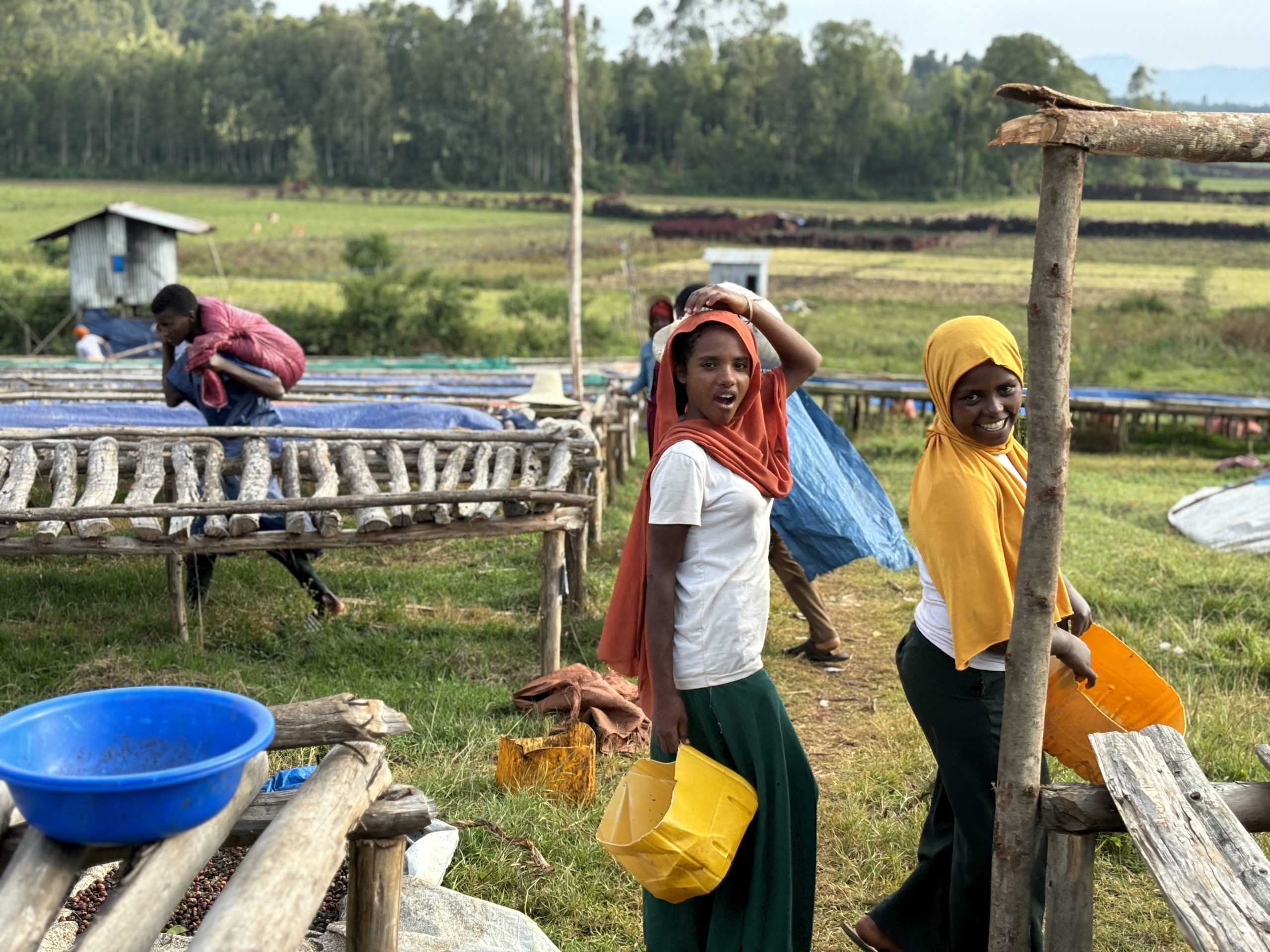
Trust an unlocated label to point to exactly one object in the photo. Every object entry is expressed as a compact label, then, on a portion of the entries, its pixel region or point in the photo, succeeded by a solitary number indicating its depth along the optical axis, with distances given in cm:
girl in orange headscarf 258
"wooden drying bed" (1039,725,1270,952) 209
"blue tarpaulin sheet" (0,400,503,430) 691
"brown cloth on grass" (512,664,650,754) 457
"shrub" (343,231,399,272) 2370
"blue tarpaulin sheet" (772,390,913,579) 542
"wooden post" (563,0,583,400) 843
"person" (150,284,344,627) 565
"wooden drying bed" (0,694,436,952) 176
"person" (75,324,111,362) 1534
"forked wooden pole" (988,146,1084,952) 236
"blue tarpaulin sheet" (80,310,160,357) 1872
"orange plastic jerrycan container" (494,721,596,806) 407
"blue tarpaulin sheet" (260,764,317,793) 354
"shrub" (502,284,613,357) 2050
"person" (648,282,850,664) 573
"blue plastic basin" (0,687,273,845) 183
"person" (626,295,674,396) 668
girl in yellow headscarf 260
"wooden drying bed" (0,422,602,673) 488
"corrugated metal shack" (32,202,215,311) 2033
